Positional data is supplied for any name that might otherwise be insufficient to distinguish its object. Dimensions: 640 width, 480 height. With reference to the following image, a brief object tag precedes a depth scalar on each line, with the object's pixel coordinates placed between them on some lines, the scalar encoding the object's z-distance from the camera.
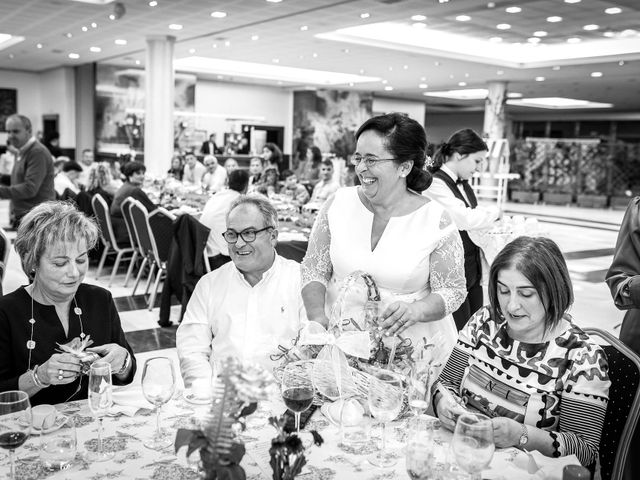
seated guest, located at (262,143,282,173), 9.93
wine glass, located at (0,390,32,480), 1.43
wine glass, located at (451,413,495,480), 1.40
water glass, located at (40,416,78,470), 1.52
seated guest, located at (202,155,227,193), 11.21
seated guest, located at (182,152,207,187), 12.50
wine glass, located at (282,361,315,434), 1.58
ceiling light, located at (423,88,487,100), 22.84
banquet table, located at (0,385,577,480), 1.52
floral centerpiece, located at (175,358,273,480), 1.11
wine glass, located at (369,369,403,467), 1.63
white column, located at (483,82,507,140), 18.11
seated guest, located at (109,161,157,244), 6.80
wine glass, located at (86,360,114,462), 1.64
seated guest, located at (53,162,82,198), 9.41
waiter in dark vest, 3.87
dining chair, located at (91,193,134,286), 7.00
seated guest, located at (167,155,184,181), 12.56
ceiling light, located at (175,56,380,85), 18.58
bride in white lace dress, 2.43
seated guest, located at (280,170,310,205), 8.59
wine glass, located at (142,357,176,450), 1.65
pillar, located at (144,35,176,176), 13.04
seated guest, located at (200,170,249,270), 5.79
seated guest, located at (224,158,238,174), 12.68
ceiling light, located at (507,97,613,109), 24.05
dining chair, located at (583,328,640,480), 1.86
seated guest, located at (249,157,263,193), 10.85
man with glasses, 2.48
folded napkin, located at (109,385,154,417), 1.86
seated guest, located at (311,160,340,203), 8.12
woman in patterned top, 1.82
